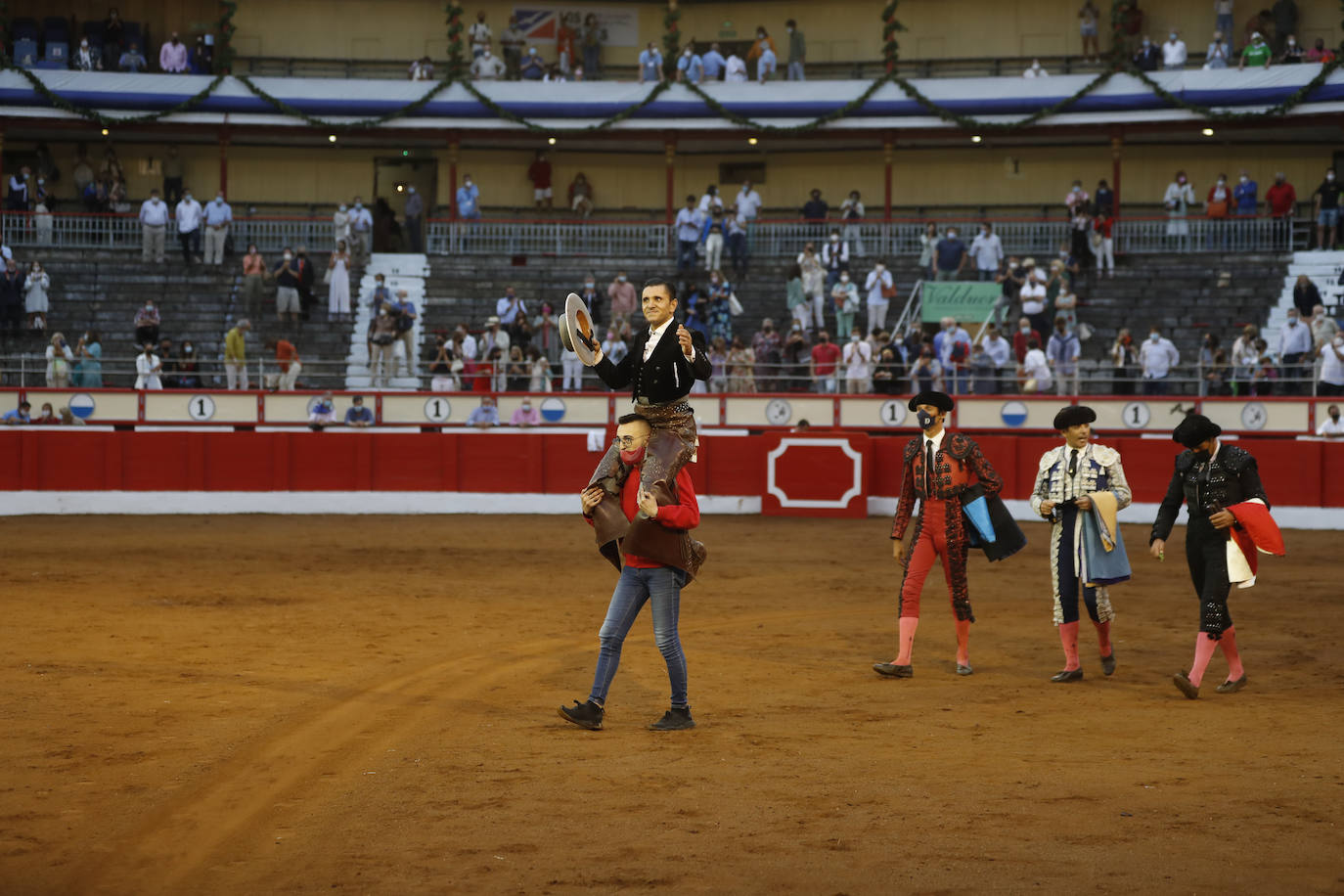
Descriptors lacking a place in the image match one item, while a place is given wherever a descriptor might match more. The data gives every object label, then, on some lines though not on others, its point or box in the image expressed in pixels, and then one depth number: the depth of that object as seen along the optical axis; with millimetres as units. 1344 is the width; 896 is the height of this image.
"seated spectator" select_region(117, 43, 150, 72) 33562
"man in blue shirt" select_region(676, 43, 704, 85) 33500
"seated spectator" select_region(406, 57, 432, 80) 33969
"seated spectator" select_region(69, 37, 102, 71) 33094
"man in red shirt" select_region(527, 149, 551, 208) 35875
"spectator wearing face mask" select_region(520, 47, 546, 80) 34469
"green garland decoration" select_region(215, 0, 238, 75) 33438
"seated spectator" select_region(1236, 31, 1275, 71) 31188
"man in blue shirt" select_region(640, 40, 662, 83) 33812
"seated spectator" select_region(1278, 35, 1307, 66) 31172
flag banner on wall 36688
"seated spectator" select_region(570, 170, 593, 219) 35062
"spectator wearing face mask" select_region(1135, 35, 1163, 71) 32281
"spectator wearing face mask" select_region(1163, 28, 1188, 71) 32000
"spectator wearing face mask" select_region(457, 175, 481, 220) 32219
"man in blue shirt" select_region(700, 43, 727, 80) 33844
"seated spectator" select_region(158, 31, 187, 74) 33719
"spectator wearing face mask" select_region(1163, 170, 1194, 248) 30219
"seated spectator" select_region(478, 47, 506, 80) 33969
